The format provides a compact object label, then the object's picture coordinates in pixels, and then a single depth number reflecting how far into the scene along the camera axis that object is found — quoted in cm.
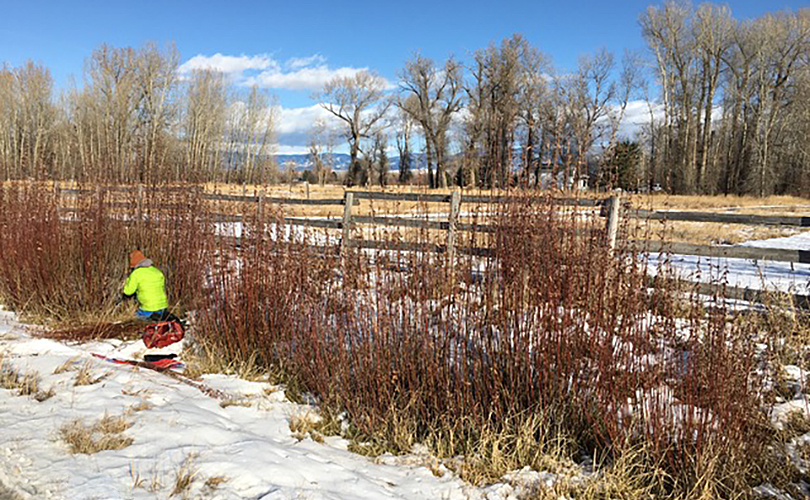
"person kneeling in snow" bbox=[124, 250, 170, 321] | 518
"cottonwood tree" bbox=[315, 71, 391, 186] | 5409
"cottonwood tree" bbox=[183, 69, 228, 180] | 4941
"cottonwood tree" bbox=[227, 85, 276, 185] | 5856
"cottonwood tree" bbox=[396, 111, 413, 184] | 5131
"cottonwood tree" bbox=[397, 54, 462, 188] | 4850
